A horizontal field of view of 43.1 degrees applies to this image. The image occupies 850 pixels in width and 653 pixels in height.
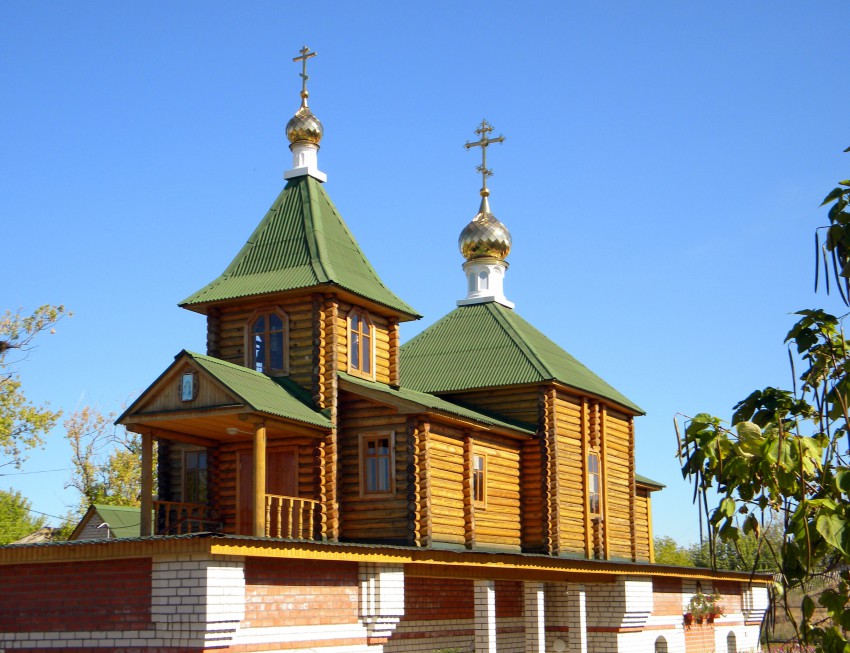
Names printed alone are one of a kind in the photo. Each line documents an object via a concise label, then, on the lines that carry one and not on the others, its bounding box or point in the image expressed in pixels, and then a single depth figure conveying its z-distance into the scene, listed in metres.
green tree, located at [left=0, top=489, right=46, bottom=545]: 40.00
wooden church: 14.25
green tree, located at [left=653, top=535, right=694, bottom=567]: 54.70
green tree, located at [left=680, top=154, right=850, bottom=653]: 5.01
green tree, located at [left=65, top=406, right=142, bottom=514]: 38.75
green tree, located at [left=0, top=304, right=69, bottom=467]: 33.38
